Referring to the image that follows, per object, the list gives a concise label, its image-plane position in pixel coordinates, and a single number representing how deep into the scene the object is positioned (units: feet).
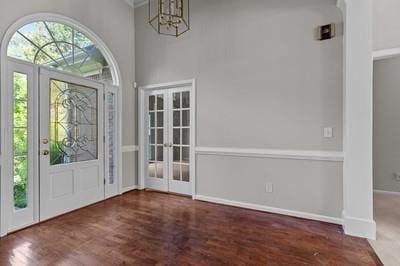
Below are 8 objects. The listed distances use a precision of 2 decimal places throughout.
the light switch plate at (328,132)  9.41
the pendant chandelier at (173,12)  8.59
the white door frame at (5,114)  8.32
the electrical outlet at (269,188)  10.68
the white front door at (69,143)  9.87
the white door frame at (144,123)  12.74
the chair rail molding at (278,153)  9.42
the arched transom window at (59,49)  9.46
